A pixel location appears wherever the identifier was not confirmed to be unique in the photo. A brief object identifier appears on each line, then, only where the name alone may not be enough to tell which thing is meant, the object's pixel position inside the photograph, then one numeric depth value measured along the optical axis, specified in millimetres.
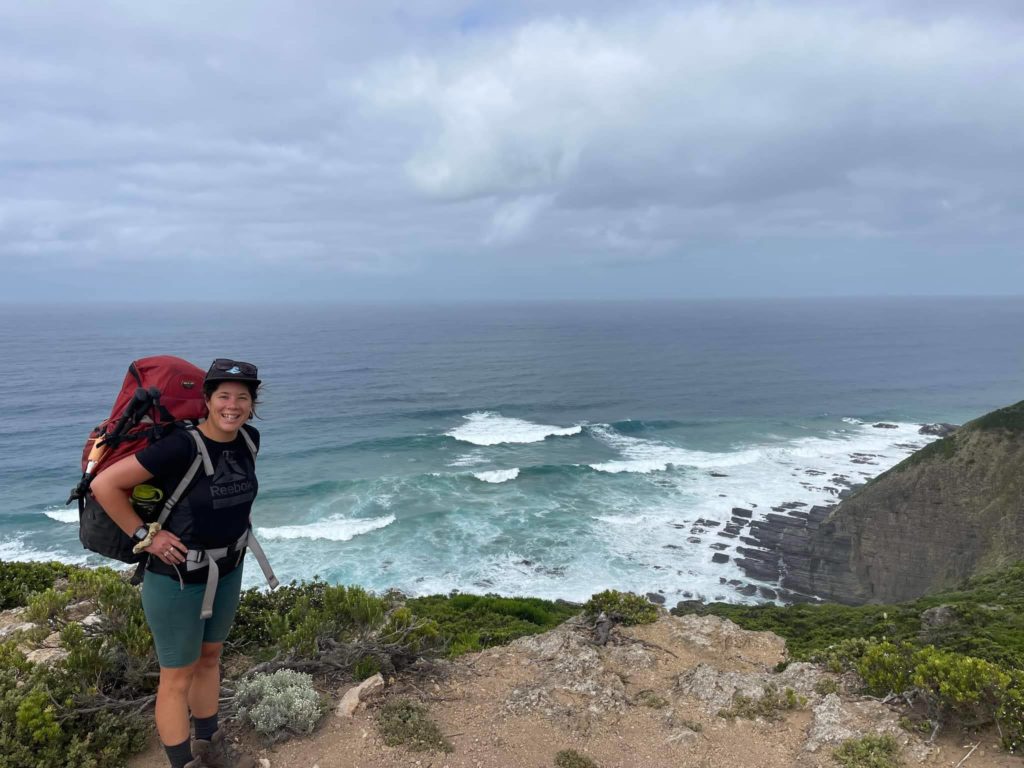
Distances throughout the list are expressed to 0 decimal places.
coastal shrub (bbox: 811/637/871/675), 7477
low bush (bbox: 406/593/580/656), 13708
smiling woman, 3623
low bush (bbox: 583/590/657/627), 9672
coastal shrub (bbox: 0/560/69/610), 9492
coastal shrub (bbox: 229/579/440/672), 6465
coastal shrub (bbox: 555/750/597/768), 5359
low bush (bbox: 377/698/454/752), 5366
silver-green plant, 5262
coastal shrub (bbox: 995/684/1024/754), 5367
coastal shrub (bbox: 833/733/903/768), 5359
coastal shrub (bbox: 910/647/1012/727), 5688
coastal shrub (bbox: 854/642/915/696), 6484
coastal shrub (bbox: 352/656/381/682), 6324
